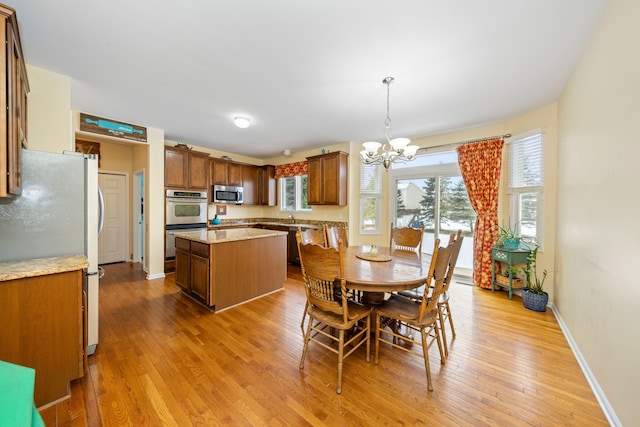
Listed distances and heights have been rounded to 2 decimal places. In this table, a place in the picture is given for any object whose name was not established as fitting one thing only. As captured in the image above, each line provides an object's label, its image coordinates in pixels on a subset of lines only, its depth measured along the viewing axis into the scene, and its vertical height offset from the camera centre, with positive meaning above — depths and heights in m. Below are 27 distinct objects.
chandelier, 2.41 +0.62
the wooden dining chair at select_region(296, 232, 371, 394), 1.71 -0.63
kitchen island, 2.85 -0.71
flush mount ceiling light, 3.41 +1.24
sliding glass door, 4.08 +0.18
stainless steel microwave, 5.18 +0.34
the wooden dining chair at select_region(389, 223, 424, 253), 3.12 -0.35
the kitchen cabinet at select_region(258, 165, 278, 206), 6.07 +0.62
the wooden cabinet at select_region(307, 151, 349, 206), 4.65 +0.62
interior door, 4.95 -0.23
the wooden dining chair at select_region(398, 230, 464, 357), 1.92 -0.57
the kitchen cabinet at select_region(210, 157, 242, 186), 5.19 +0.83
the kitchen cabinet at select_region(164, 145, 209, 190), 4.37 +0.77
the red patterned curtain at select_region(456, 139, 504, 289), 3.59 +0.27
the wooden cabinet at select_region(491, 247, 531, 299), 3.23 -0.73
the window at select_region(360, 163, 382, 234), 4.83 +0.36
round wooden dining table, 1.75 -0.49
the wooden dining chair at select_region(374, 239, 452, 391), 1.71 -0.79
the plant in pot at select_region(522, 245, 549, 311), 2.93 -0.99
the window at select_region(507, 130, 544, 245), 3.20 +0.39
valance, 5.53 +0.95
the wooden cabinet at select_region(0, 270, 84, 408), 1.38 -0.72
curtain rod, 3.52 +1.09
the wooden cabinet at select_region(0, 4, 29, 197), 1.33 +0.54
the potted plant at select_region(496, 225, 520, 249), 3.34 -0.36
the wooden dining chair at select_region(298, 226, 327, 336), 2.86 -0.32
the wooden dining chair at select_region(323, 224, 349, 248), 3.22 -0.32
